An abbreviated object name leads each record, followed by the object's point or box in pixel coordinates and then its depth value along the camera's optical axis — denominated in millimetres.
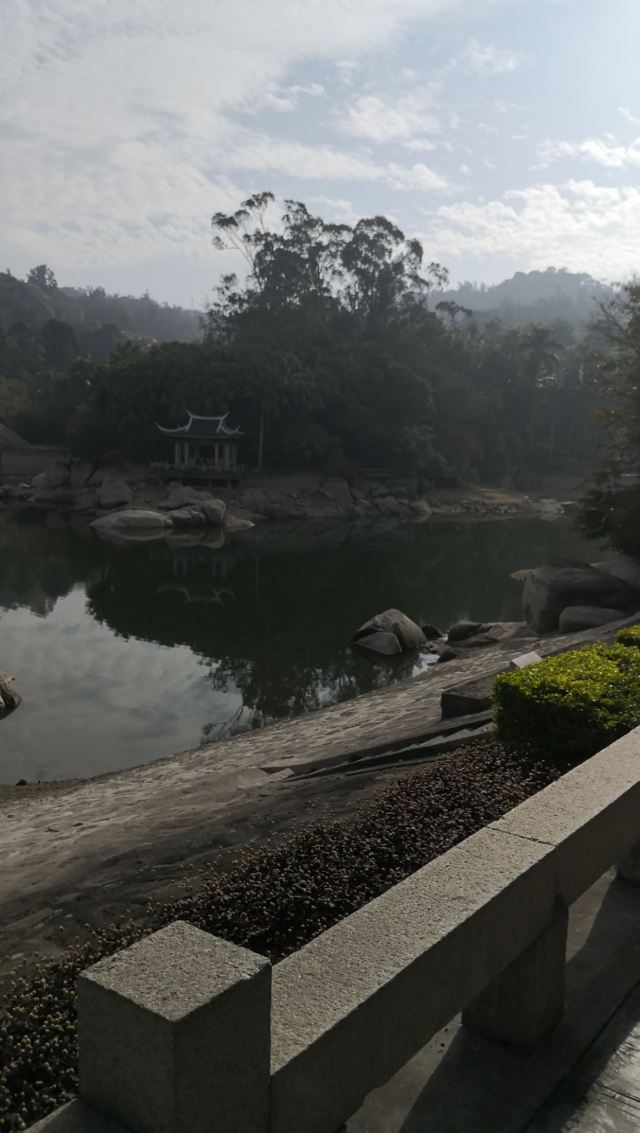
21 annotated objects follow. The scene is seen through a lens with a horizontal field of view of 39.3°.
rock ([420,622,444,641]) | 19541
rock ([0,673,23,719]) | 13359
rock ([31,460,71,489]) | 46406
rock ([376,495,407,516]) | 47322
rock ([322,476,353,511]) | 46656
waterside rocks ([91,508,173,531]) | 37031
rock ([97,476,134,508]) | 42625
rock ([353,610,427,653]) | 18141
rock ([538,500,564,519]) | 50300
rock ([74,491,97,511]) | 43750
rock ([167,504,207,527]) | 38906
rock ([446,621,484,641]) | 18812
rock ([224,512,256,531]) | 39844
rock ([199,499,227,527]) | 39656
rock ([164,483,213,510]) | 41662
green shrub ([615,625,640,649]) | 7400
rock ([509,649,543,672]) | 9595
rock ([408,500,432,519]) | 48000
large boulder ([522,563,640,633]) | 16531
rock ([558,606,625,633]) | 15577
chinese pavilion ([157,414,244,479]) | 46188
